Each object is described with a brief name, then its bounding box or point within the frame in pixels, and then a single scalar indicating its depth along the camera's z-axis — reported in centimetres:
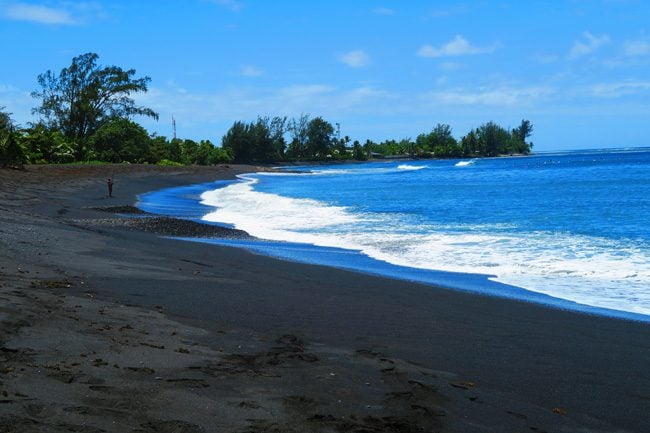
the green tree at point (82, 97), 7388
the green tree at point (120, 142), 6781
